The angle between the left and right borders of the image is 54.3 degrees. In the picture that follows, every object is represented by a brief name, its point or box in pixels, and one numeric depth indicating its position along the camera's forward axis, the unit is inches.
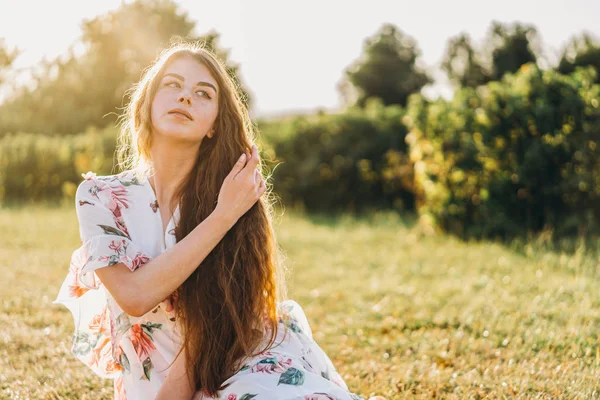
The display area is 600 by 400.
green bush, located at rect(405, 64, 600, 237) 308.5
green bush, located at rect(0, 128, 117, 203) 521.0
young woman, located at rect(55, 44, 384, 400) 95.5
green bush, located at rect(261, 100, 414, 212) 466.9
